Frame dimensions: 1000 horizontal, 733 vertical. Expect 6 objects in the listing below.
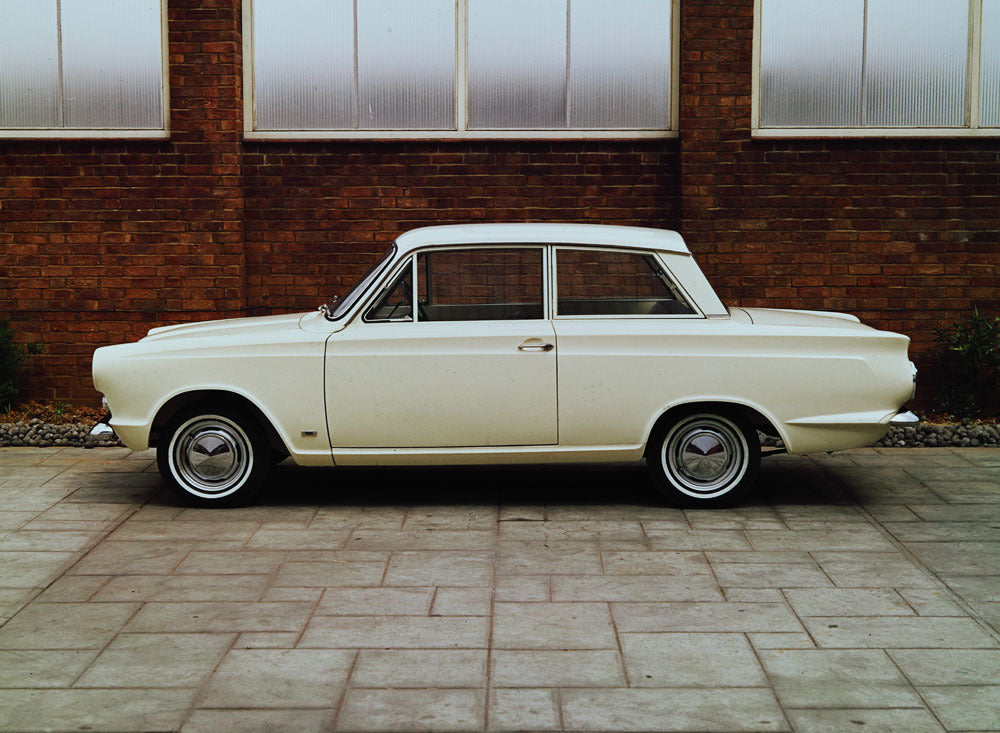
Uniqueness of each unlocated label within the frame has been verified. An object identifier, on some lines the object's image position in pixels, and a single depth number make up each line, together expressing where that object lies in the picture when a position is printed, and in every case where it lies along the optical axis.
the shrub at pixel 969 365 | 9.55
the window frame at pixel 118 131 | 9.99
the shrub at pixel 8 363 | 9.72
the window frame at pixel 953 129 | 9.85
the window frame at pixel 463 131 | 9.98
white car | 6.80
